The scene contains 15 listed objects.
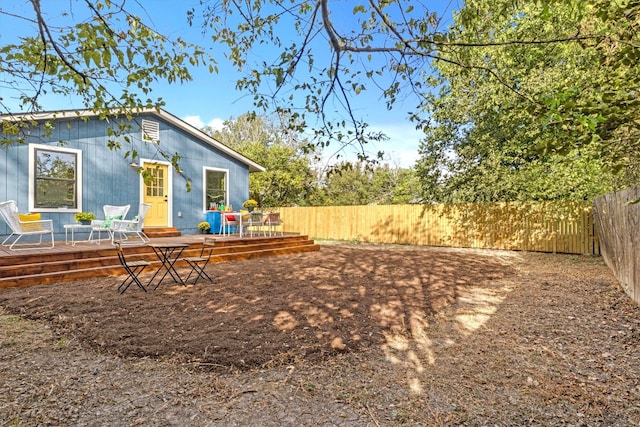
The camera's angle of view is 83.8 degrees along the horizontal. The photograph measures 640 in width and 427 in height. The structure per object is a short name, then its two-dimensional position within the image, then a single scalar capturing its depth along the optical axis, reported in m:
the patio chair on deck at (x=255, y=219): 9.49
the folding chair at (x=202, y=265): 5.65
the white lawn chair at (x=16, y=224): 6.43
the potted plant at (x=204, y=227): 11.20
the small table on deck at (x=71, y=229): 7.91
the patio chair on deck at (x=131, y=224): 7.63
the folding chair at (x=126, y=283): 4.84
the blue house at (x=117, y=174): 8.14
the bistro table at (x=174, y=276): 5.28
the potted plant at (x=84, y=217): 8.53
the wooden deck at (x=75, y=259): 5.39
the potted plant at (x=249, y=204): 12.22
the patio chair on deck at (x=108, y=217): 7.73
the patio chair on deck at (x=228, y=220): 10.26
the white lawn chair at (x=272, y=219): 9.70
